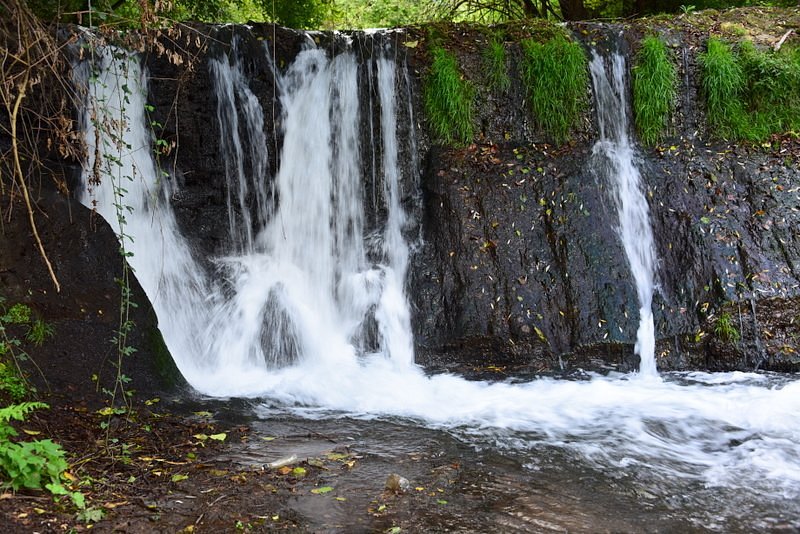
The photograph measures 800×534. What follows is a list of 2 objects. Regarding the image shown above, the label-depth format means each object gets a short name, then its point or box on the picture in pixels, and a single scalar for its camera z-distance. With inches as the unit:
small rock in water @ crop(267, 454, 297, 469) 166.9
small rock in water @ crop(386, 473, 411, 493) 154.2
